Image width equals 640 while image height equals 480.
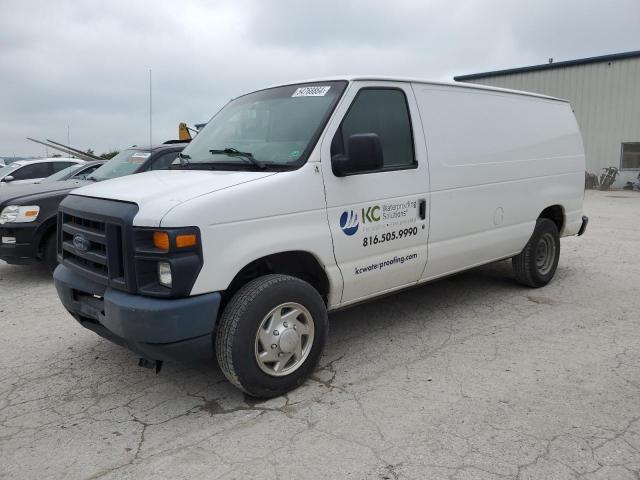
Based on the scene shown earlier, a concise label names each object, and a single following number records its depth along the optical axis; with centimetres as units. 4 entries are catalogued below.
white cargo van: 317
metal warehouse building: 2069
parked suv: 661
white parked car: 1256
